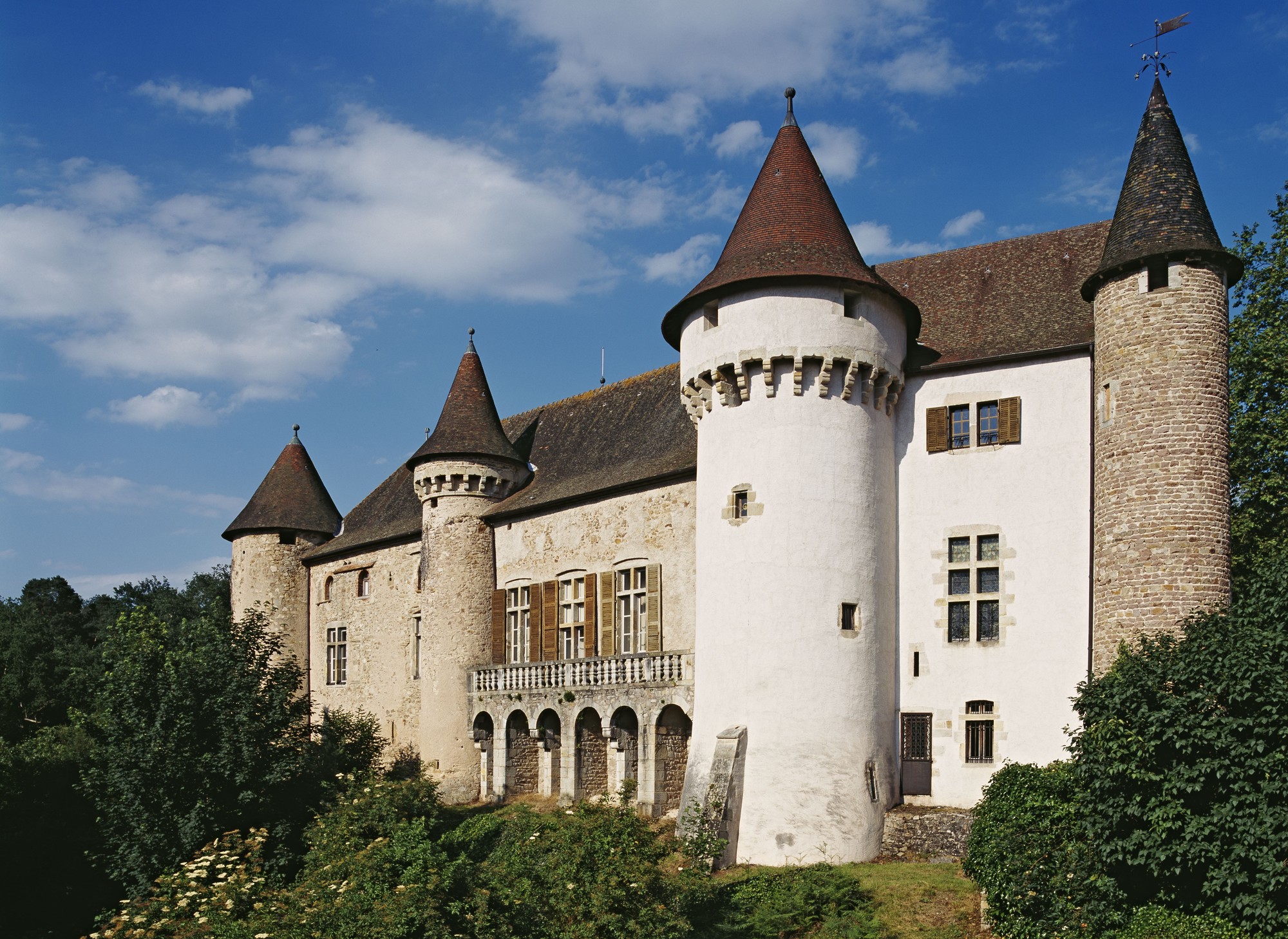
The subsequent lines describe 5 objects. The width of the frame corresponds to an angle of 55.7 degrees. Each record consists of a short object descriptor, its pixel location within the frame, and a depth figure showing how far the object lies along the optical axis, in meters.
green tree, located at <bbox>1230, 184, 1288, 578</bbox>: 25.27
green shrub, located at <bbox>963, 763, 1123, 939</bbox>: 16.67
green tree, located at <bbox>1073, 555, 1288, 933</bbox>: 15.57
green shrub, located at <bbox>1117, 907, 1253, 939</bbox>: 15.59
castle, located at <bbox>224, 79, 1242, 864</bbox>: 20.31
